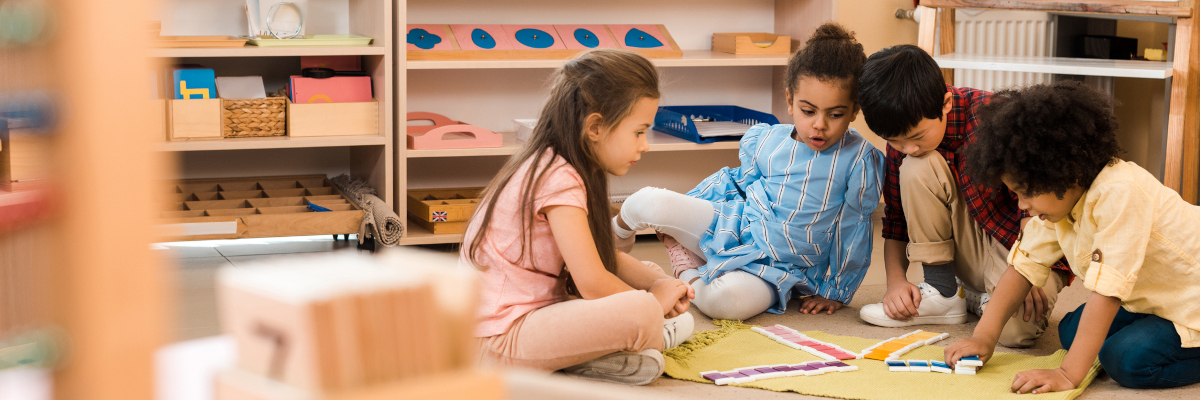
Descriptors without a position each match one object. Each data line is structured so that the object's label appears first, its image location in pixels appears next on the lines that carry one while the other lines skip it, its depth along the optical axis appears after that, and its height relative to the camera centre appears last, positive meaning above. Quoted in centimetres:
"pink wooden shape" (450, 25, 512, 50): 227 +25
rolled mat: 205 -19
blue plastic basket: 242 +6
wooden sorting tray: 202 -17
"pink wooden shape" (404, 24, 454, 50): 224 +25
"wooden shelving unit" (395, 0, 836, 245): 222 +18
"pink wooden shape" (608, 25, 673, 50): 243 +28
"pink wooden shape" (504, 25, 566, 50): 232 +26
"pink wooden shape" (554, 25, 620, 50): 238 +26
